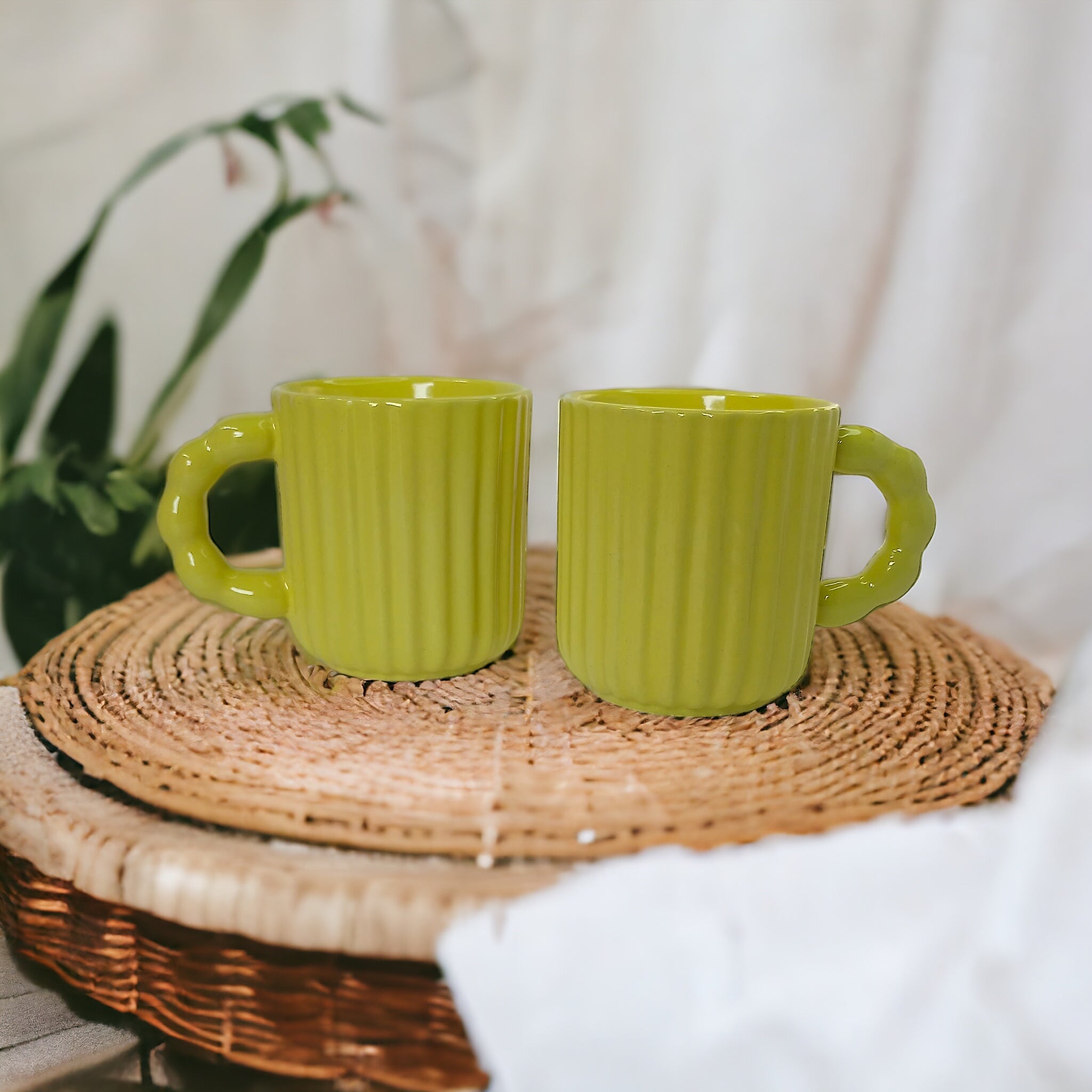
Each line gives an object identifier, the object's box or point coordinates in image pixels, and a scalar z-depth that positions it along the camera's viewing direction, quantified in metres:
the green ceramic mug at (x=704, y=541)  0.39
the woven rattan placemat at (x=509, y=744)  0.35
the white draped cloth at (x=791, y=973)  0.30
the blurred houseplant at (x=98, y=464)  0.67
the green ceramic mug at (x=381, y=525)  0.43
